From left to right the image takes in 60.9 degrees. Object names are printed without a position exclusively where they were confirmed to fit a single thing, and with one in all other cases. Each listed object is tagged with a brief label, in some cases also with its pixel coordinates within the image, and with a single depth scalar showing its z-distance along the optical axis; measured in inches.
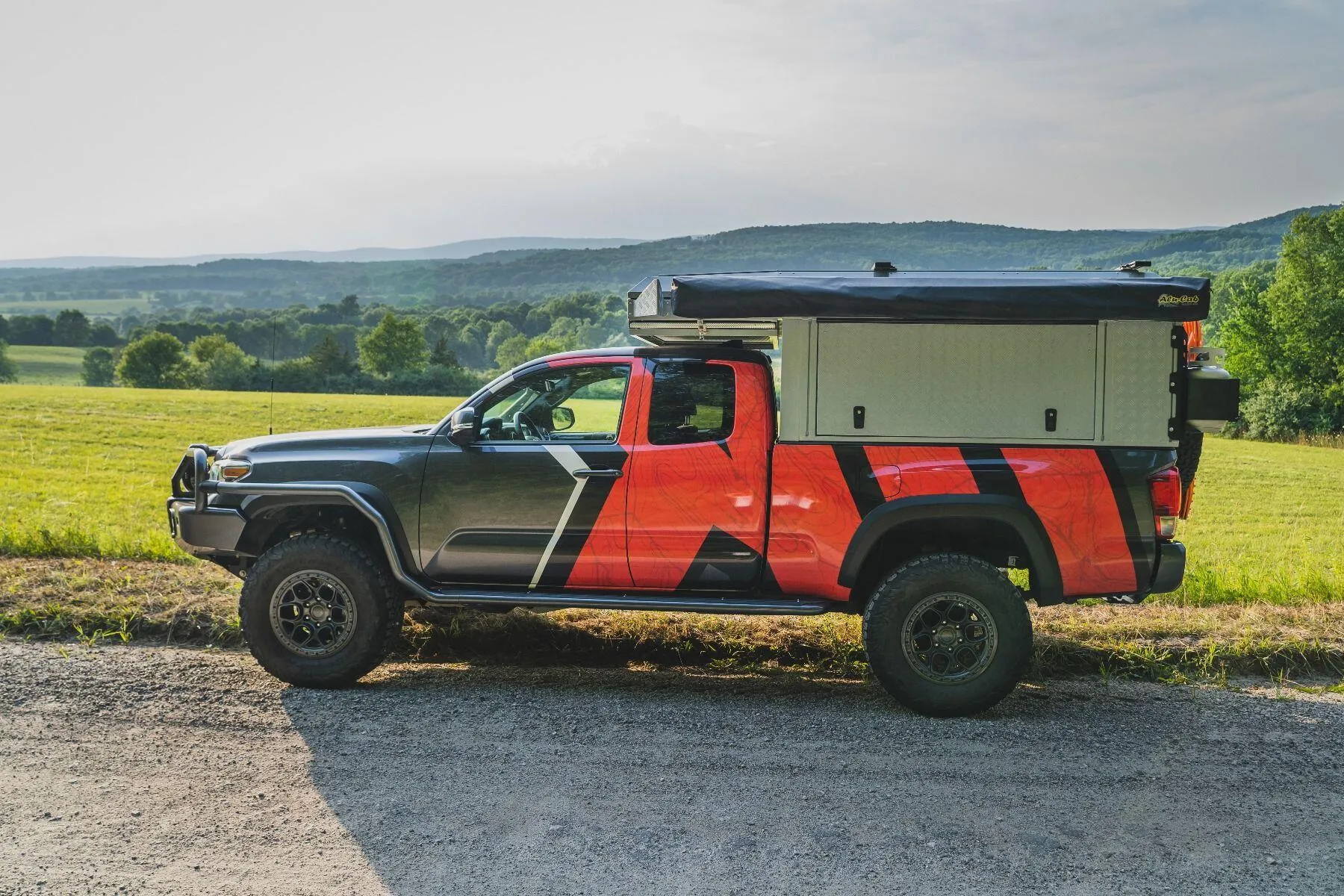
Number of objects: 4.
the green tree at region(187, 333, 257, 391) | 2982.3
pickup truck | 248.1
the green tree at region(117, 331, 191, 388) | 3658.7
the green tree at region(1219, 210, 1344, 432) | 2522.1
